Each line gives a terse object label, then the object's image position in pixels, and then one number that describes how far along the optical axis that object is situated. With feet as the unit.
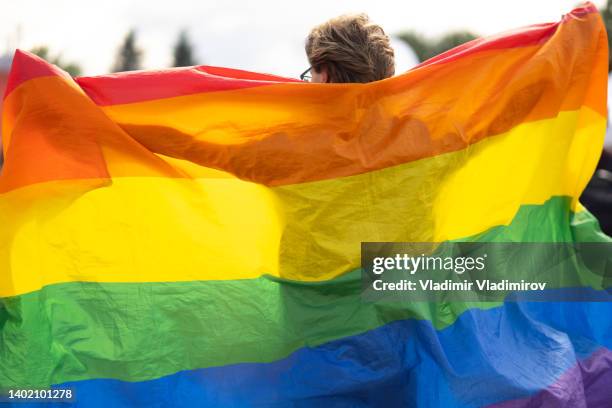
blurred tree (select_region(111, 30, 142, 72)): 143.33
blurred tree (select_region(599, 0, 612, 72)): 74.96
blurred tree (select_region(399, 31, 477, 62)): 126.62
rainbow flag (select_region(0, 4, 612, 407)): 7.88
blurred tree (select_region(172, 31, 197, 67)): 142.31
